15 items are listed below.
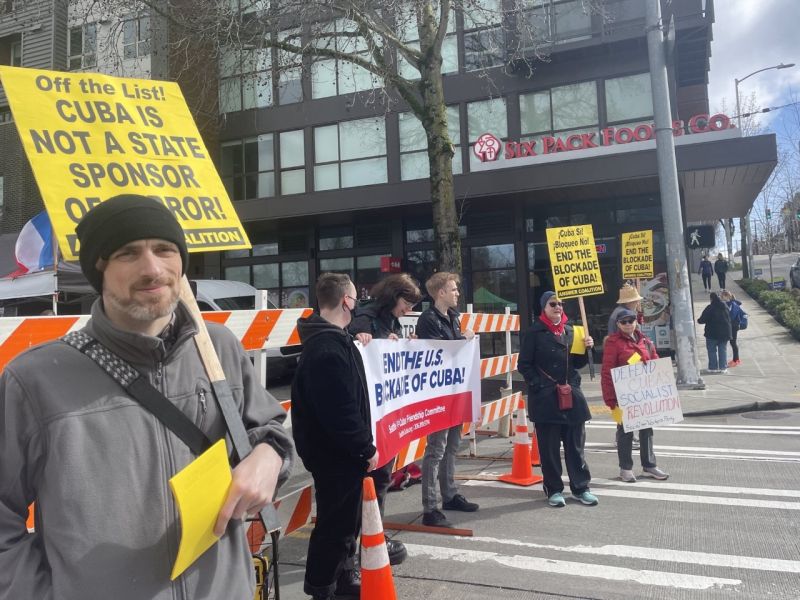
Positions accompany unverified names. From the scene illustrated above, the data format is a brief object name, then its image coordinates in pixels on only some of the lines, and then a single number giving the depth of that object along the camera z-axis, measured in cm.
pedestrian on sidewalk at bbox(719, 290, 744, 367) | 1591
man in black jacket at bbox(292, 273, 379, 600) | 352
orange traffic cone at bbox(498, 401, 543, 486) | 643
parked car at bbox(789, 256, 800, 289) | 2953
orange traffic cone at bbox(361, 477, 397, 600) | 340
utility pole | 1272
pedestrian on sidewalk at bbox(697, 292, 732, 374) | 1434
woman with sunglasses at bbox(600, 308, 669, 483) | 647
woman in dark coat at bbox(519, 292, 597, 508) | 568
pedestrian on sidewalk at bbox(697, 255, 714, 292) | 2920
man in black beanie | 150
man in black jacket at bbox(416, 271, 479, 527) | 538
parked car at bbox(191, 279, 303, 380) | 1216
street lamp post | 3488
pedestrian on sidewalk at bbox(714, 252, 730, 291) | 2719
